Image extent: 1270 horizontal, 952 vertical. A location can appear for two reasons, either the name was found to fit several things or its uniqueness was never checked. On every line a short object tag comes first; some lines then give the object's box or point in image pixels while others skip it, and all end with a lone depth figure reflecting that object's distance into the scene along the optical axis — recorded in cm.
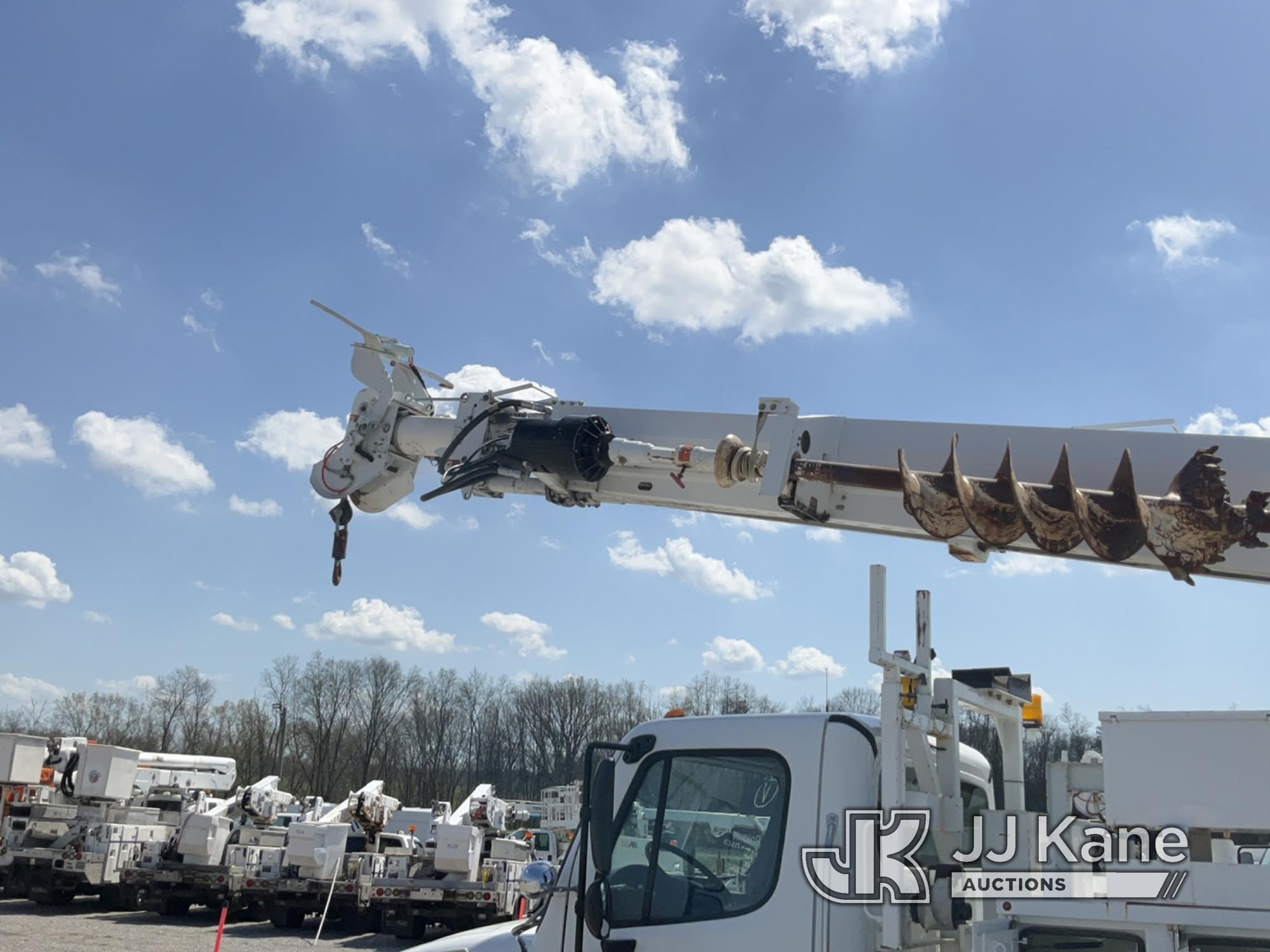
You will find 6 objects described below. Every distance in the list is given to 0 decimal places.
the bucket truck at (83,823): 2247
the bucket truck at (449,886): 1938
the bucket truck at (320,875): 2111
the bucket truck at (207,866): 2170
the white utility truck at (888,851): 387
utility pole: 7188
